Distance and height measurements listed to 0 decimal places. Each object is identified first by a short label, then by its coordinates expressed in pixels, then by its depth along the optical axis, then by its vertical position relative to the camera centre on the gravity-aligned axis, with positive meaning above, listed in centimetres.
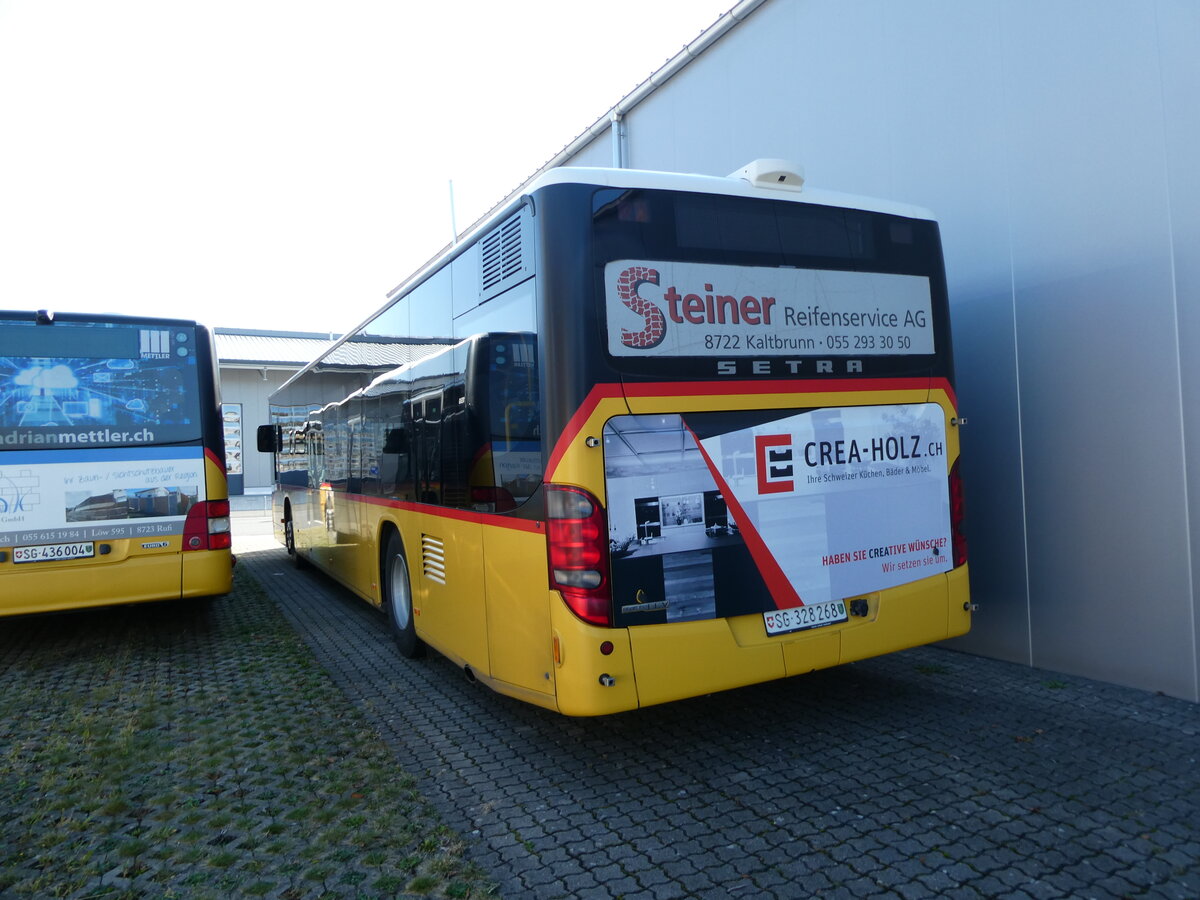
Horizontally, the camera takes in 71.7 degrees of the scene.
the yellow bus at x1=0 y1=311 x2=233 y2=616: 675 +10
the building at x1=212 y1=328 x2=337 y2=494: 3111 +252
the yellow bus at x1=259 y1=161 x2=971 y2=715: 398 +3
